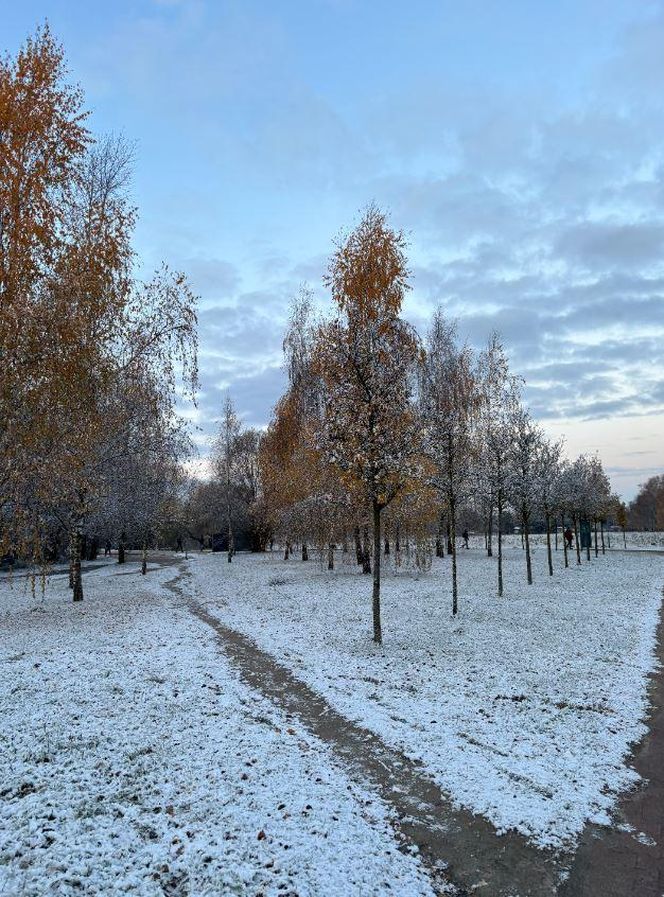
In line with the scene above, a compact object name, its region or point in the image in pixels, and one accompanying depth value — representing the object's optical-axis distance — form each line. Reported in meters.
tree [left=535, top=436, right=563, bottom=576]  20.98
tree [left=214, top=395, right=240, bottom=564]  34.38
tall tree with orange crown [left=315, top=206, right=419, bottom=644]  9.66
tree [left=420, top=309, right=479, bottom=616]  12.98
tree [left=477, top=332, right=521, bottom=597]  15.96
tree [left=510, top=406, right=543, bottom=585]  17.52
